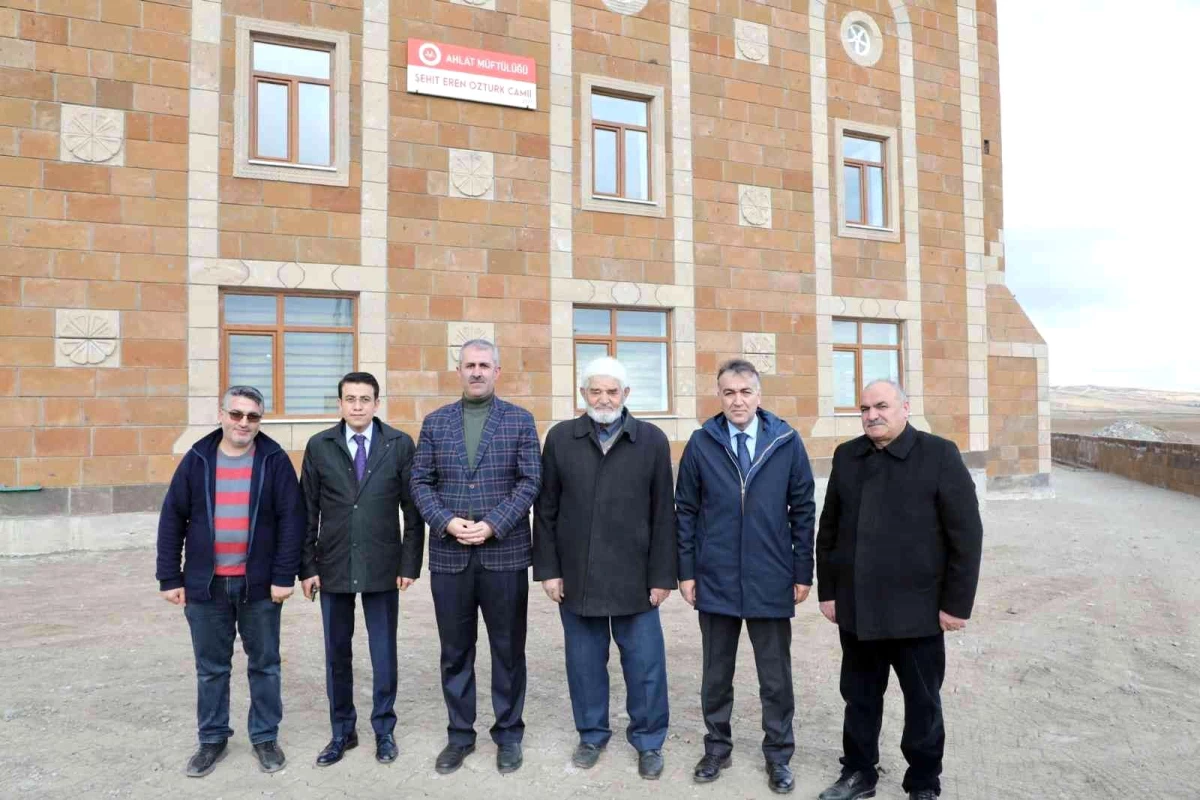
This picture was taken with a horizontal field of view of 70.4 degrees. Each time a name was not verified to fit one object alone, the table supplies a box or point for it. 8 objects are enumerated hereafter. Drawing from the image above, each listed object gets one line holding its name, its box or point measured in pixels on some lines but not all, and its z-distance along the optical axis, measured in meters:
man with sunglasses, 3.86
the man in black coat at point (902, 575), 3.46
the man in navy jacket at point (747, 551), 3.80
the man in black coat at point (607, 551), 3.92
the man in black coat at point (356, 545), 4.01
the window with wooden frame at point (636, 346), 11.79
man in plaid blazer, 3.98
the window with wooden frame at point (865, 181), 13.74
